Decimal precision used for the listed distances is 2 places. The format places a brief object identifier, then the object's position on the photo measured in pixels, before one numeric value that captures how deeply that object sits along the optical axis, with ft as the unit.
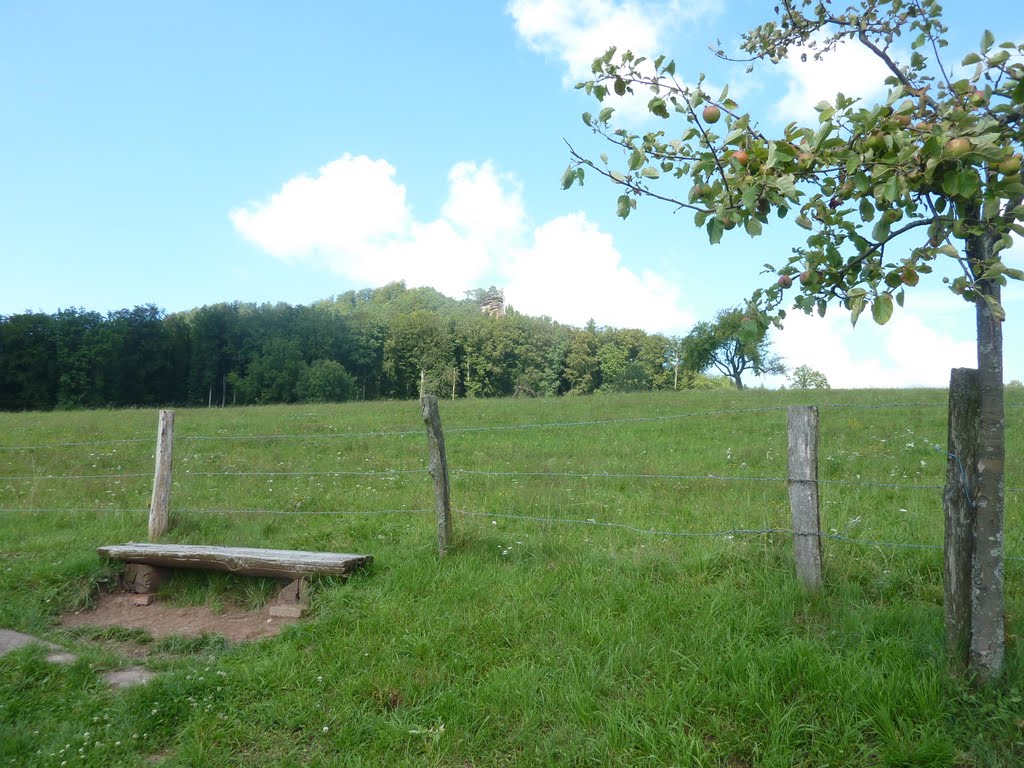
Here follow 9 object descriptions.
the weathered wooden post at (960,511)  12.11
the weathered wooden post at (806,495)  16.44
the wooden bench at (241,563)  19.62
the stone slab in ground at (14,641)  17.36
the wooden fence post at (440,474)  21.40
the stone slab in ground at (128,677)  15.64
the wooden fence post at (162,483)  27.14
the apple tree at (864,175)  8.33
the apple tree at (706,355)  209.97
